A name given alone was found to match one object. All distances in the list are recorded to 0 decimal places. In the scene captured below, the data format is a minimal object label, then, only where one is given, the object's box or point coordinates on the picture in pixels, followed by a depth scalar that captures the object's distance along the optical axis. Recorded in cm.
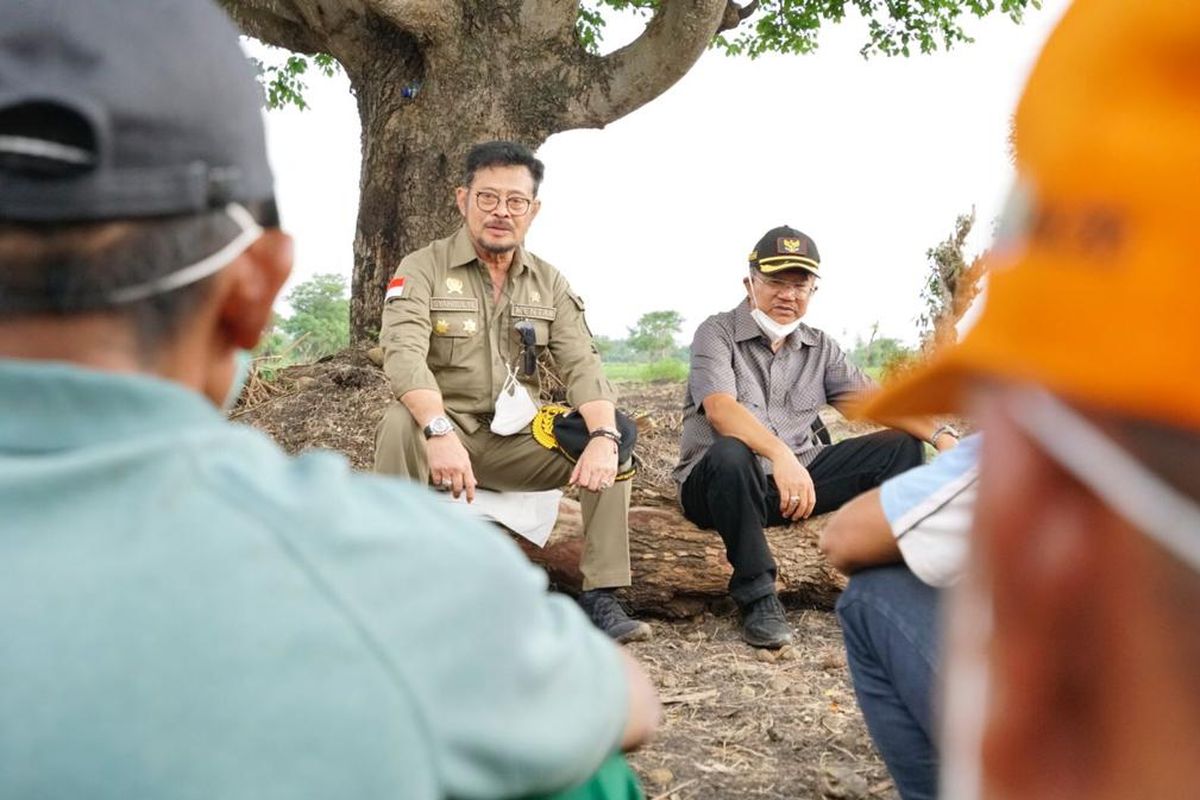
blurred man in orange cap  48
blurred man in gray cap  92
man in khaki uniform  439
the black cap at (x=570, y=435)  453
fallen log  464
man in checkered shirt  436
